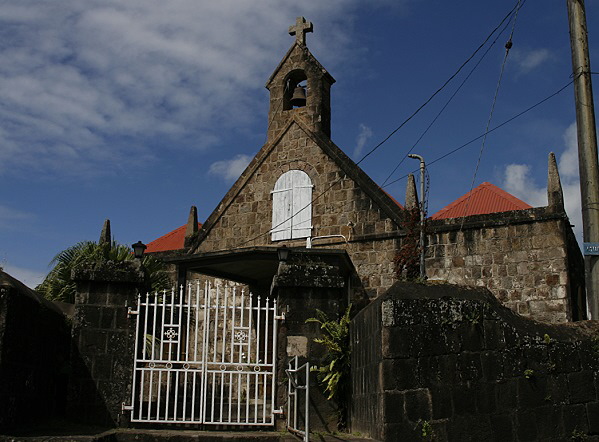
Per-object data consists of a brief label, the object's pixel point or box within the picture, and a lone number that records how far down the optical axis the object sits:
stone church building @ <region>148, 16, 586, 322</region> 13.38
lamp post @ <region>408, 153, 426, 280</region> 13.96
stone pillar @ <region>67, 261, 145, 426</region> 8.38
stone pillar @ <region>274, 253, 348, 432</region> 8.55
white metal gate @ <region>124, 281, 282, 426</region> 8.20
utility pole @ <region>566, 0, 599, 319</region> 8.06
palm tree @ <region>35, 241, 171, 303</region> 13.98
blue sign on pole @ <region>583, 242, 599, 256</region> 7.97
